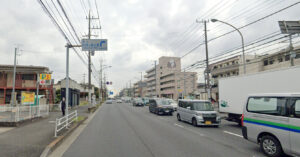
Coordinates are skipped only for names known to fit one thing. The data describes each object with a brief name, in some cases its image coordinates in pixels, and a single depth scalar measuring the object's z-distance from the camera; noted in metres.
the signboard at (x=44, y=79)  21.32
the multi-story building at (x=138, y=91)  119.00
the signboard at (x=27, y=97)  14.52
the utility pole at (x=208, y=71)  22.50
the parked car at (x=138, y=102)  38.77
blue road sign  13.37
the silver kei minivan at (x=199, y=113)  11.66
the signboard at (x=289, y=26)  13.91
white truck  8.32
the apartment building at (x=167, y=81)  79.44
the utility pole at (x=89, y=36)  24.11
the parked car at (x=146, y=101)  43.81
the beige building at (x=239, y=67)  36.78
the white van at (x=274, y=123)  5.28
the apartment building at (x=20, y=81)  25.97
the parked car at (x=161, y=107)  19.84
